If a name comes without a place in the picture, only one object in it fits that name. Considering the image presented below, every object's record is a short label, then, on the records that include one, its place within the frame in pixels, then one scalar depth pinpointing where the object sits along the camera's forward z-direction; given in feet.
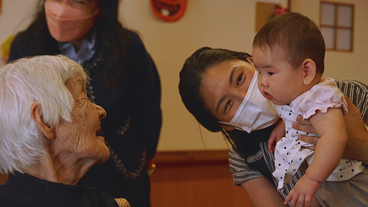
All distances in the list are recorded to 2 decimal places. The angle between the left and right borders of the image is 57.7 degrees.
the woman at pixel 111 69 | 5.57
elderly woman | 3.25
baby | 3.14
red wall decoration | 8.57
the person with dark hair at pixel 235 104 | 4.36
